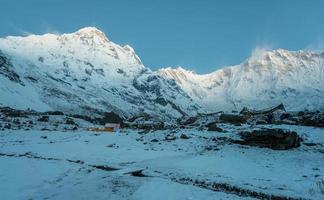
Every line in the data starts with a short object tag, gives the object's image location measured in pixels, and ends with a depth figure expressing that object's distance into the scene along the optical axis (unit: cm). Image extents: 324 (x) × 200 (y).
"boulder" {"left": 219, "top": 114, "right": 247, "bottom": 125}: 6055
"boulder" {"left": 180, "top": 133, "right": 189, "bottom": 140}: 4534
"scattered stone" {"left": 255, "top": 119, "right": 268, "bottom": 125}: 5536
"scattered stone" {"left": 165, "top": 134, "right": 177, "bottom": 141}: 4531
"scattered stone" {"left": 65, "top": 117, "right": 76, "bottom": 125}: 8432
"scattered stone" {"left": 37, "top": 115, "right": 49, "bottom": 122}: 8039
